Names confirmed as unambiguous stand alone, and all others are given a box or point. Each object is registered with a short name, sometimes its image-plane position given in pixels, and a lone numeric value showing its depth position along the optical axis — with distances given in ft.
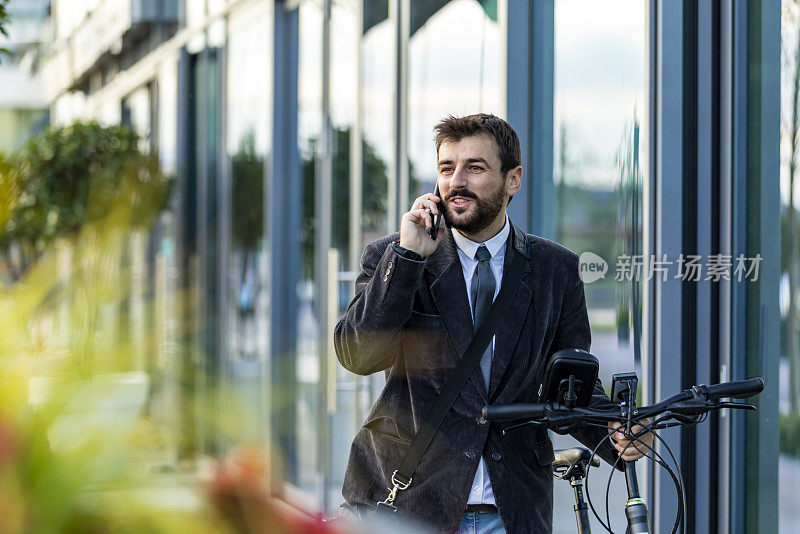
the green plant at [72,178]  54.49
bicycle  12.16
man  14.87
